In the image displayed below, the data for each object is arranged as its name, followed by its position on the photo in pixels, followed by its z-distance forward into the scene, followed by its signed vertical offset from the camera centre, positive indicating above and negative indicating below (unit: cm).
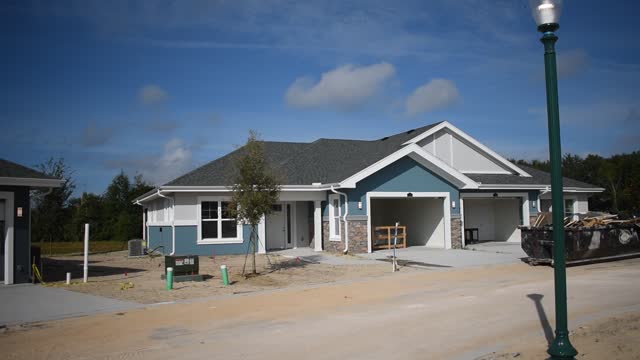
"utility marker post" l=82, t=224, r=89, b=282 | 1551 -98
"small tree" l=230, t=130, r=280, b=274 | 1648 +92
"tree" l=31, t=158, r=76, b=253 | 2878 +36
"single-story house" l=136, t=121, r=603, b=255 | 2245 +85
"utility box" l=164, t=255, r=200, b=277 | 1566 -132
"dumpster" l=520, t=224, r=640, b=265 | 1666 -99
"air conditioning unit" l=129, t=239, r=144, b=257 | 2497 -129
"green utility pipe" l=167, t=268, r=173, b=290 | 1410 -154
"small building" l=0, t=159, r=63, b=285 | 1506 -1
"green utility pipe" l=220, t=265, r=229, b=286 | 1478 -155
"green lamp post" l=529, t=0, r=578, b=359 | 596 +58
